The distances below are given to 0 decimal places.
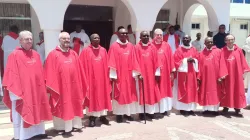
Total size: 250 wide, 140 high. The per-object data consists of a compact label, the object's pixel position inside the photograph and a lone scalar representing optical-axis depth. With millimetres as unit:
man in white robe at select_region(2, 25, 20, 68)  6360
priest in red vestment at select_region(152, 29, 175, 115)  4924
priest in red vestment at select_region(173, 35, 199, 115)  5014
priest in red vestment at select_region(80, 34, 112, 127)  4387
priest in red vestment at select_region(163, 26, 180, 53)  7239
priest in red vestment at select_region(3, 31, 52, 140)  3575
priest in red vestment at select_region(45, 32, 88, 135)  3930
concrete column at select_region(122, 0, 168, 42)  6043
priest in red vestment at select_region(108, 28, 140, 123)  4534
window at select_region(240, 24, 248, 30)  13821
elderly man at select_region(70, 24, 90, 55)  6764
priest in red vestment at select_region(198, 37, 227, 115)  4994
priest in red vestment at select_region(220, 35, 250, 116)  5011
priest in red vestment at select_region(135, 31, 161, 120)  4742
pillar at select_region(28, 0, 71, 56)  5032
